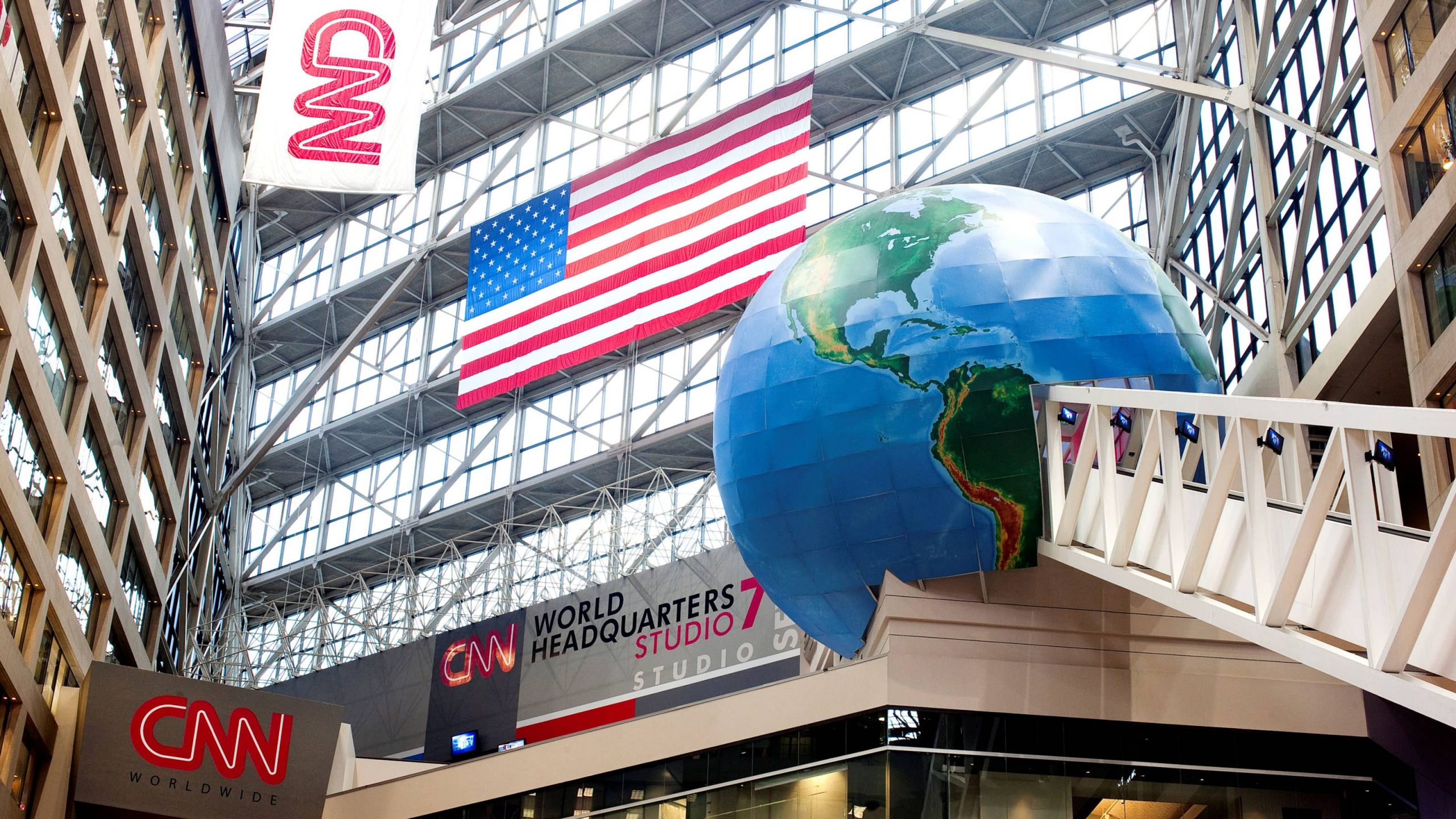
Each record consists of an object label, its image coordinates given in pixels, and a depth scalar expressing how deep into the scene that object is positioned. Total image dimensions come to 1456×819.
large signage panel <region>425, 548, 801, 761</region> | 35.53
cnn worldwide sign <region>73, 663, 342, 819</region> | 23.23
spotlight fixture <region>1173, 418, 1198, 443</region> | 12.98
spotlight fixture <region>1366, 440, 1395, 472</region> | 10.04
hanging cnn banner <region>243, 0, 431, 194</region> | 23.23
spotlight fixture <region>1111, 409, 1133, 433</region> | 13.74
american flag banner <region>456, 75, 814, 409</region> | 27.59
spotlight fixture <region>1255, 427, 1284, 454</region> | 11.57
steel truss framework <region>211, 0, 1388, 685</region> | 27.12
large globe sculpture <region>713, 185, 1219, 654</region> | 14.85
